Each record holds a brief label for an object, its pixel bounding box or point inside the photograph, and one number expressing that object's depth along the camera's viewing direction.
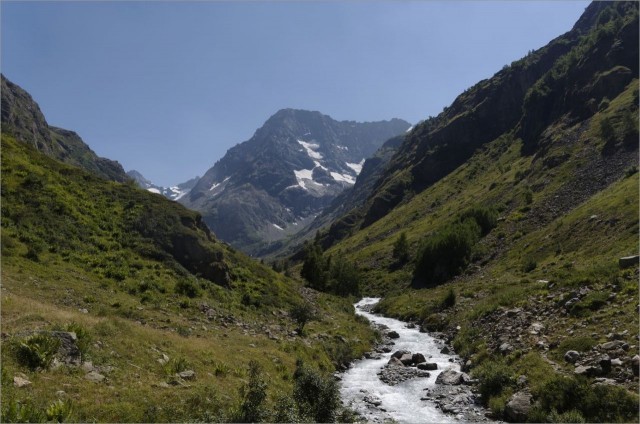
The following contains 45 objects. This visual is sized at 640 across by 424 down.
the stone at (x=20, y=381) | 15.74
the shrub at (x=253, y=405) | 18.88
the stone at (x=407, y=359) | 39.22
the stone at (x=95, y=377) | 18.28
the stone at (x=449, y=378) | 31.46
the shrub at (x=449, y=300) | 60.94
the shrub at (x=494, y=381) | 27.31
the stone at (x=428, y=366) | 36.53
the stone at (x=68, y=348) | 18.81
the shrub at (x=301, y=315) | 45.16
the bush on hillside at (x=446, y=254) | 92.69
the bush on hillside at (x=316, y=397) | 21.91
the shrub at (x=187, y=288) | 41.12
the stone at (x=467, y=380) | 30.83
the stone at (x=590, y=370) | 23.64
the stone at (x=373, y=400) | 28.06
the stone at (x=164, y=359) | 22.57
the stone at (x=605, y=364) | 23.47
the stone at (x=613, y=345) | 24.88
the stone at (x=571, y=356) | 26.20
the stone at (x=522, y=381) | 26.42
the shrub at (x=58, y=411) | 14.54
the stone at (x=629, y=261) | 35.60
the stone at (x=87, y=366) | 18.84
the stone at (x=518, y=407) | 23.62
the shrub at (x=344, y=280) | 99.66
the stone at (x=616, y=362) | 23.34
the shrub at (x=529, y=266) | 63.03
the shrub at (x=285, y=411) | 19.25
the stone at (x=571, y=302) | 33.54
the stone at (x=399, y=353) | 41.50
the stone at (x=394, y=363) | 38.90
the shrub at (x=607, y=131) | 105.10
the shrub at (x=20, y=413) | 13.66
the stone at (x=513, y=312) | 39.19
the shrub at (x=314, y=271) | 94.56
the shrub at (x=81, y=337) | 19.95
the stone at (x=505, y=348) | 32.06
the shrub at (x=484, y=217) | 105.06
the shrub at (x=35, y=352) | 17.52
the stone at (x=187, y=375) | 22.00
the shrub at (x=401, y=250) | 122.50
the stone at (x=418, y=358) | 39.06
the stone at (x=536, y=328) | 32.53
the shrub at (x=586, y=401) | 20.47
